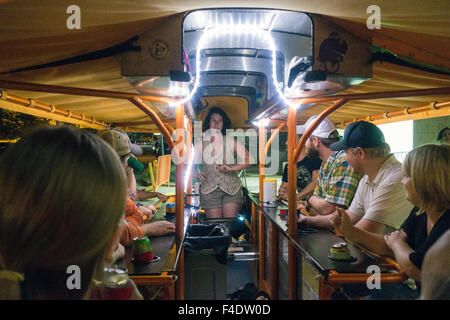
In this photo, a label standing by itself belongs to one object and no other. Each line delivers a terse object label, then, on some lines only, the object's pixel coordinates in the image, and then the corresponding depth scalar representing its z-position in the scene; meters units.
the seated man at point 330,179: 2.81
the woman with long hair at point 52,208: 0.71
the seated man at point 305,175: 4.12
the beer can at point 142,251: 1.88
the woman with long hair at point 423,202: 1.56
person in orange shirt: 2.10
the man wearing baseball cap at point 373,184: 2.16
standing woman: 4.16
